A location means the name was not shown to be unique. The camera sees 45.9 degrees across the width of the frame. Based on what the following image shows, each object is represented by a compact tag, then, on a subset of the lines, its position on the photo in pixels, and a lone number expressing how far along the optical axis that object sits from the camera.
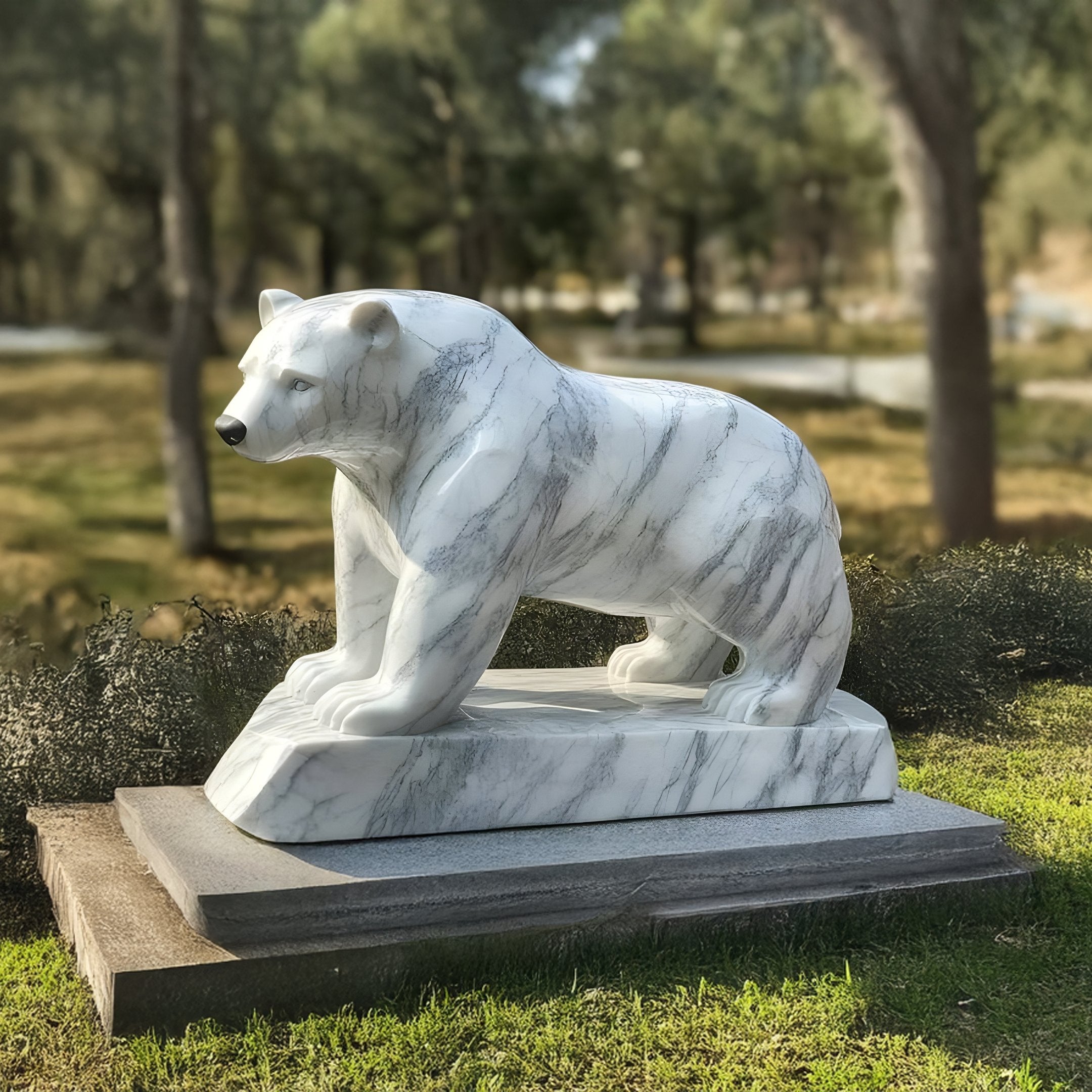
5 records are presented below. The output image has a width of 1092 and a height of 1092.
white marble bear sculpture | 3.23
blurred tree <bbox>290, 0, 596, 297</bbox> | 8.33
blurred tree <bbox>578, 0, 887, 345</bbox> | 8.72
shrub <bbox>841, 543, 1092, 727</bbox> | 6.42
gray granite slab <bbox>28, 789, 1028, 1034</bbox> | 2.88
